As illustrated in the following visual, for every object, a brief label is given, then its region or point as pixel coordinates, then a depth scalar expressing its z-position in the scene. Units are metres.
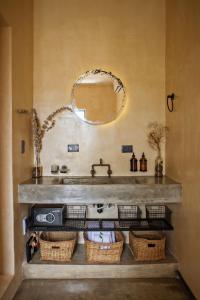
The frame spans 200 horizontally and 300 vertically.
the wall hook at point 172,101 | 2.47
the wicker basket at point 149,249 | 2.43
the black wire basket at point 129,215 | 2.50
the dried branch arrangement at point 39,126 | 2.68
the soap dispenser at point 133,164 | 2.76
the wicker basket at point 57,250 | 2.41
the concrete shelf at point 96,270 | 2.34
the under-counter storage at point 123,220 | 2.37
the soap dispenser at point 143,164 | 2.75
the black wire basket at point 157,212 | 2.68
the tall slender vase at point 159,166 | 2.73
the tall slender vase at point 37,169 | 2.65
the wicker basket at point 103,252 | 2.39
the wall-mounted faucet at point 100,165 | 2.76
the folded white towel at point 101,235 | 2.50
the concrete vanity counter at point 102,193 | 2.24
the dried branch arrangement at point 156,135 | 2.76
